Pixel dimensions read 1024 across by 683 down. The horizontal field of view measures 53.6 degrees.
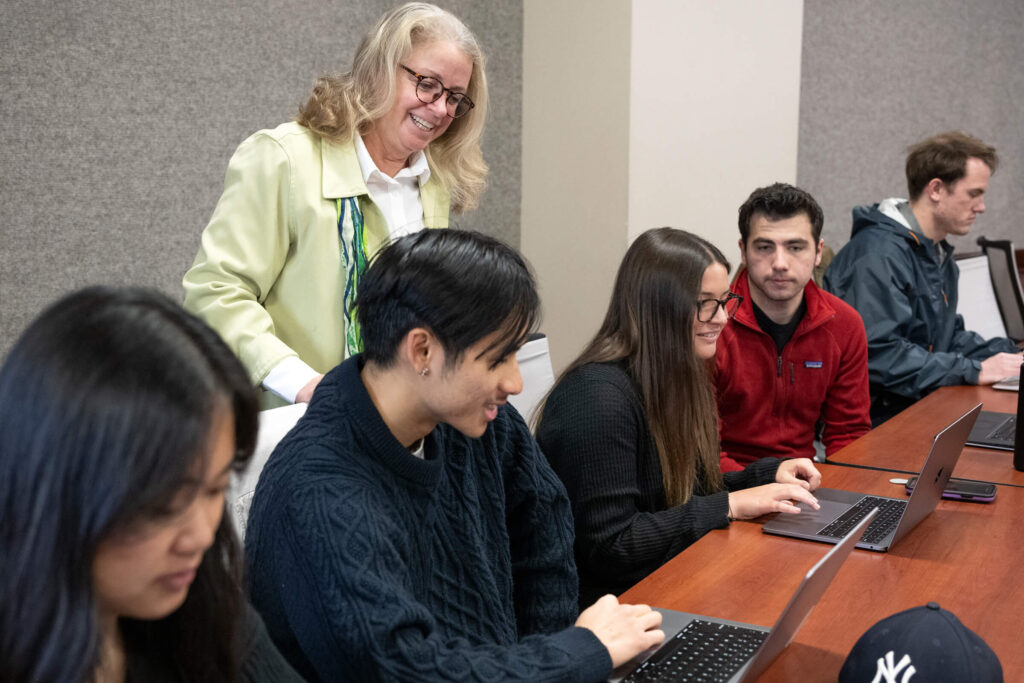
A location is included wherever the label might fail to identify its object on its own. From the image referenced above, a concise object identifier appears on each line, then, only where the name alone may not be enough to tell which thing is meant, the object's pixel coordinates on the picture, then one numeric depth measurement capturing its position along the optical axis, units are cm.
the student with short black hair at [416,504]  102
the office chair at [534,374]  202
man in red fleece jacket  247
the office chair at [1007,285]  411
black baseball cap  95
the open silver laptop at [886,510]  158
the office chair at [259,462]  123
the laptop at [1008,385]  289
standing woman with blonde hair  176
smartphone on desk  183
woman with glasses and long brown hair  168
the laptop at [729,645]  108
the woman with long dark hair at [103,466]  65
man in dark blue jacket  296
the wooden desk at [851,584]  122
